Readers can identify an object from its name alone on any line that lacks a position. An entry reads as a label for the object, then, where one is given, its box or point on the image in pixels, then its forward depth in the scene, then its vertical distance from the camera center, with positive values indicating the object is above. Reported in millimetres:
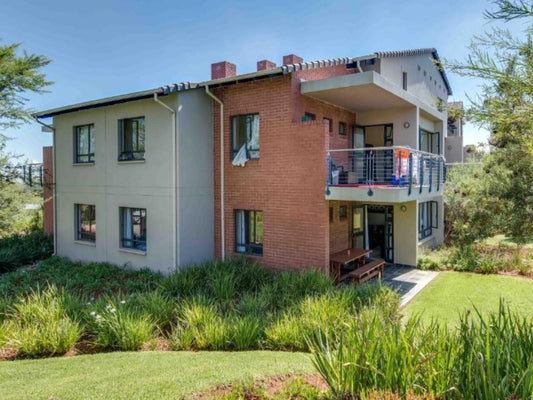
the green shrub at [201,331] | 7363 -2806
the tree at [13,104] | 16719 +4127
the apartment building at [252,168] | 11898 +899
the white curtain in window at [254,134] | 13023 +2053
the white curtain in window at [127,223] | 14680 -1170
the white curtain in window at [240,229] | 13695 -1326
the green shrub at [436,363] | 3568 -1798
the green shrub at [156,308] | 8648 -2722
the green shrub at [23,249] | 16219 -2566
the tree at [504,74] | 3465 +1174
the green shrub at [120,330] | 7480 -2789
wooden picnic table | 11984 -2141
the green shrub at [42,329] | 7355 -2817
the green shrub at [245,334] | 7285 -2770
